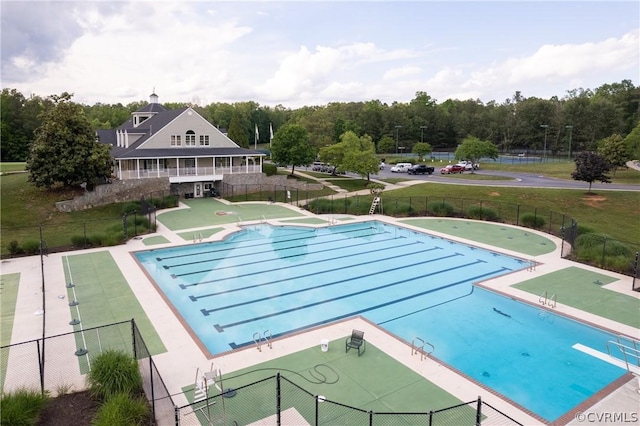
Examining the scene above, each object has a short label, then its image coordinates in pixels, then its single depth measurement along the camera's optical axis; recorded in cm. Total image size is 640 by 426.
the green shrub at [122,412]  828
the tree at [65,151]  3225
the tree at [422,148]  7231
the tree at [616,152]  4956
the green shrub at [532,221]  2889
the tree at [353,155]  4744
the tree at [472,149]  5828
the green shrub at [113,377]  977
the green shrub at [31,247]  2211
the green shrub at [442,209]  3346
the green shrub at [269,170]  5093
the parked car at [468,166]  6058
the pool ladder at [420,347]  1211
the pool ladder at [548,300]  1588
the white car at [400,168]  6038
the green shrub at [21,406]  825
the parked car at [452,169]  5862
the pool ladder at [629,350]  1196
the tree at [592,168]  3556
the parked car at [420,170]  5825
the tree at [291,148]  5166
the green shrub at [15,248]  2181
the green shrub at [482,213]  3198
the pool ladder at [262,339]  1256
